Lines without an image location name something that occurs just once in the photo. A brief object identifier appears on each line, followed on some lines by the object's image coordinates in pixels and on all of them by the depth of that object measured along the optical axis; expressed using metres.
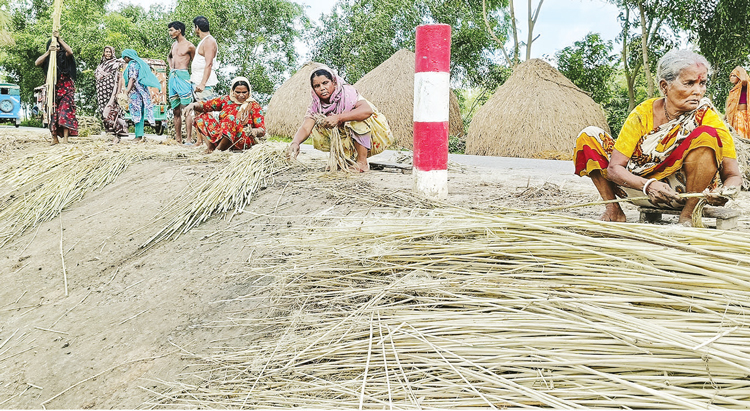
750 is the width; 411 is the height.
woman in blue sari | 8.63
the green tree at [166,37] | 18.58
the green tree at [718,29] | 9.32
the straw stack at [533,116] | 9.88
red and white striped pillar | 3.46
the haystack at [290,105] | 13.99
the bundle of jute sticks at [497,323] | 1.42
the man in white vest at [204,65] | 6.88
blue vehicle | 19.62
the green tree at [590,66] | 12.45
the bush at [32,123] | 21.47
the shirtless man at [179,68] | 7.43
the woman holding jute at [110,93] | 8.38
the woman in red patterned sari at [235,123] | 5.73
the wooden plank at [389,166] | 4.82
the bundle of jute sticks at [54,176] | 4.47
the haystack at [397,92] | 12.00
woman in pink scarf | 4.50
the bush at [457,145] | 11.52
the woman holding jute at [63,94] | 7.76
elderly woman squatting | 2.54
